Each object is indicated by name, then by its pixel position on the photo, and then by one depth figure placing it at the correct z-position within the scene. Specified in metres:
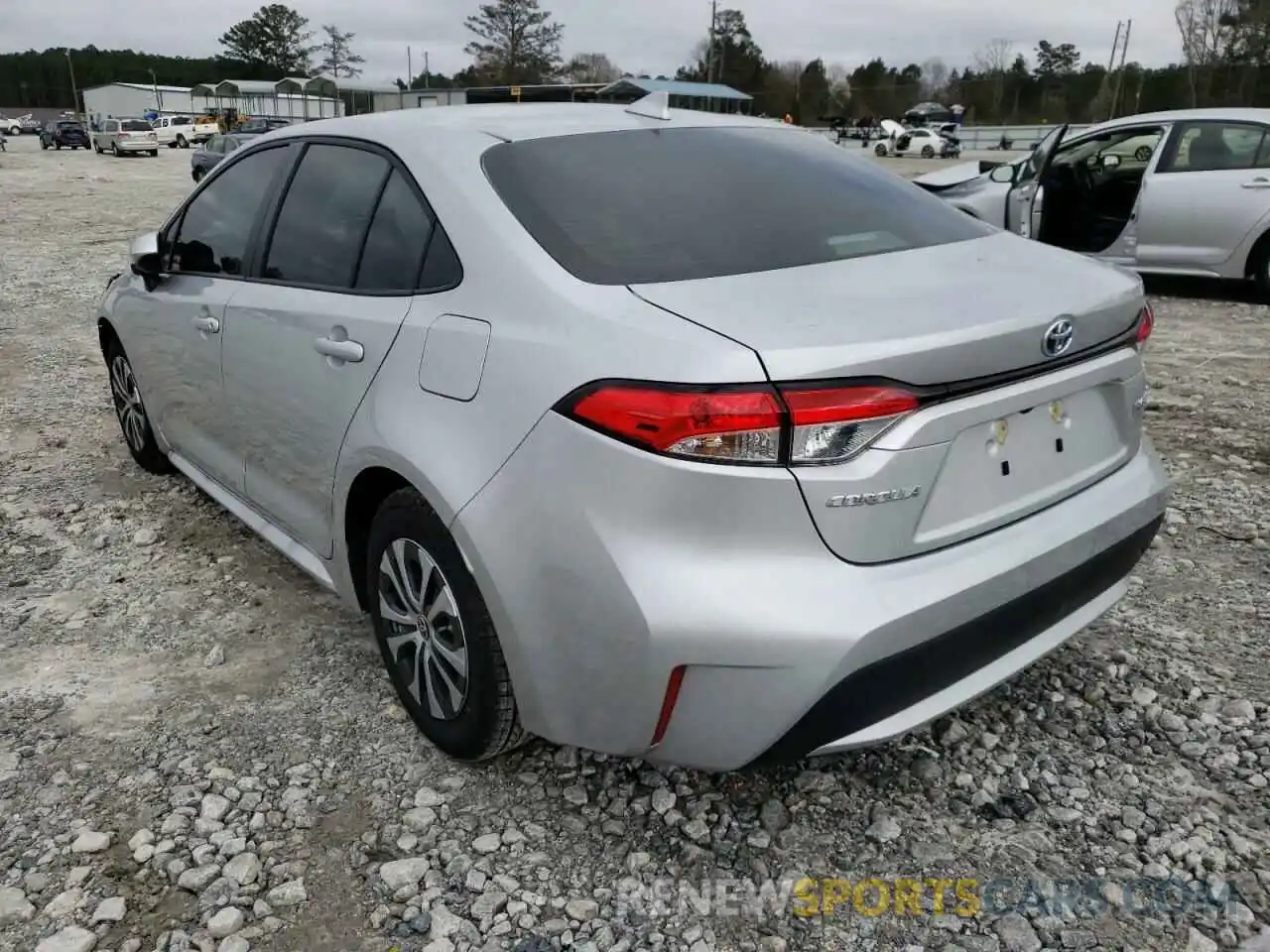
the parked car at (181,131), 49.20
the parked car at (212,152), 24.62
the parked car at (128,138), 40.69
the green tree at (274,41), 90.75
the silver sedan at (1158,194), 7.85
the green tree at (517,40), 75.81
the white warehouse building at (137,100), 72.06
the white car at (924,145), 41.00
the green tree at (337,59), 90.00
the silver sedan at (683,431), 1.81
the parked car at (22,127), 67.00
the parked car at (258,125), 32.51
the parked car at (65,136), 48.81
